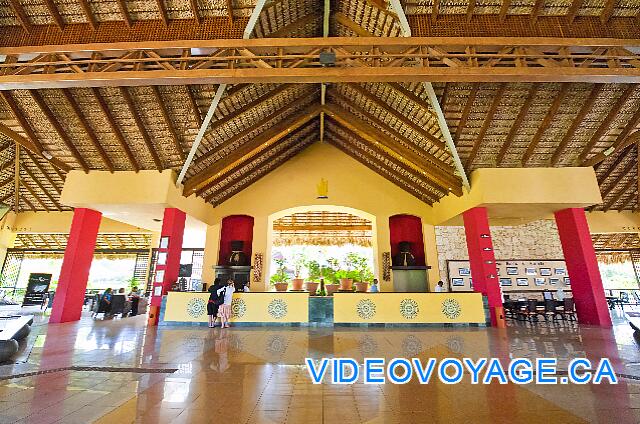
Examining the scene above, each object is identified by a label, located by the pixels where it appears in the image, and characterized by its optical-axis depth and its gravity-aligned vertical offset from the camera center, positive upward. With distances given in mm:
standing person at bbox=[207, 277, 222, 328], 8336 -258
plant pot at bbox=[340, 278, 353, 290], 10688 +364
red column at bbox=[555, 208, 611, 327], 8680 +678
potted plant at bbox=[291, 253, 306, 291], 15677 +1568
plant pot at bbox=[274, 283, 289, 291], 10123 +259
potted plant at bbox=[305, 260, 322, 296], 14289 +1133
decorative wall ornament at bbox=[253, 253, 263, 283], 11828 +1034
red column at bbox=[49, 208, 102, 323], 8953 +843
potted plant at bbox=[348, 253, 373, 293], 14650 +1360
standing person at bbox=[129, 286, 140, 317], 12115 -316
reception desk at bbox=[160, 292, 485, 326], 8641 -424
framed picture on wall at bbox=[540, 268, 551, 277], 12266 +806
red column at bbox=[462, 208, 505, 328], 8752 +870
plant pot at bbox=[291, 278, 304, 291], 11062 +386
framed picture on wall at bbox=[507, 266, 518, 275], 12273 +892
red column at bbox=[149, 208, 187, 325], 9062 +1127
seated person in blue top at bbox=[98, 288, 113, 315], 10641 -304
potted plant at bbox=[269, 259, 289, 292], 10141 +732
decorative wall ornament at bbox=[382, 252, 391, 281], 11945 +971
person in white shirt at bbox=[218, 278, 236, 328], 8414 -289
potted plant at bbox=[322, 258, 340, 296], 10438 +882
